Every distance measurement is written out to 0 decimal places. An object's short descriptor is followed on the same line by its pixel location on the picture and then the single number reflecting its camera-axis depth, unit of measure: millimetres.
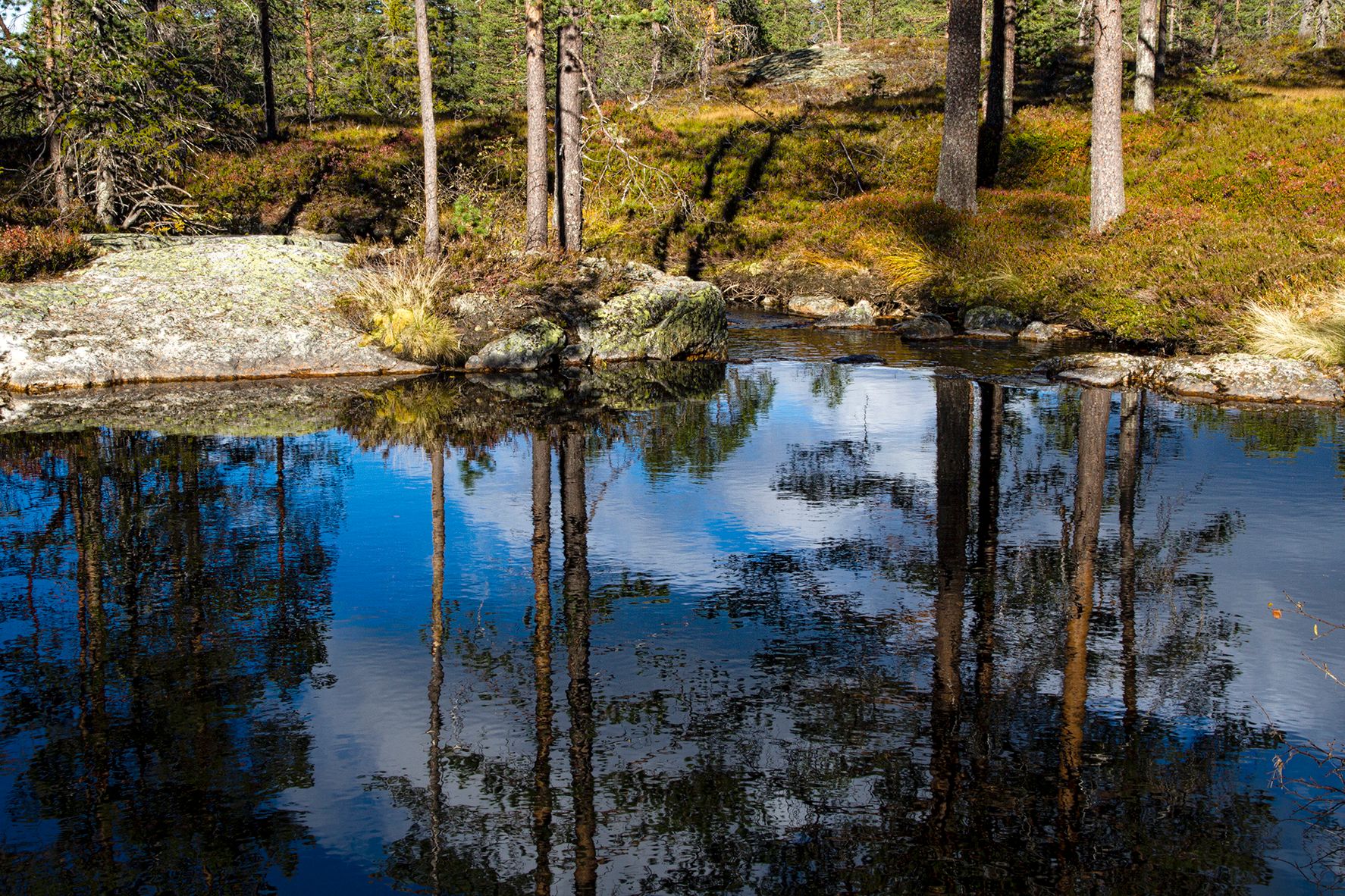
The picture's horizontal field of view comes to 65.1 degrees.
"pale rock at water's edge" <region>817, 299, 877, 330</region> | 20438
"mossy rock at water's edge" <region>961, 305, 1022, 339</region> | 18531
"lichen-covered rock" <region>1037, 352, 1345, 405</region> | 12648
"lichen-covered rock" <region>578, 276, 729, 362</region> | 16562
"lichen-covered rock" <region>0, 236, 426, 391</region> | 13922
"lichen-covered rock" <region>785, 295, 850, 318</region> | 22250
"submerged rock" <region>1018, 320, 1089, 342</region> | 18016
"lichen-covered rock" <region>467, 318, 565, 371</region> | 15539
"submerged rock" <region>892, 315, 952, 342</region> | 18531
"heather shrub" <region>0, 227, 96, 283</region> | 15414
